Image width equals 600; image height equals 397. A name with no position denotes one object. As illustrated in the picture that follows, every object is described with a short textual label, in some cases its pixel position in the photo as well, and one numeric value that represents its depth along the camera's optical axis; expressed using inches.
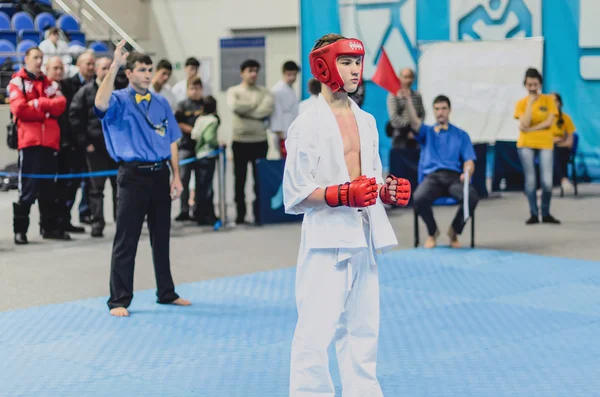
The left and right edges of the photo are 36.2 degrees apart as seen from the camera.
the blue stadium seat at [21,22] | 727.7
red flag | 314.3
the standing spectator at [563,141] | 538.9
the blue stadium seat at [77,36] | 705.6
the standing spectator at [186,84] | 441.4
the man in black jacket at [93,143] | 381.1
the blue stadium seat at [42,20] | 734.6
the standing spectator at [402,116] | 489.7
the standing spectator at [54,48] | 590.6
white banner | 626.8
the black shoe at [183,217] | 447.2
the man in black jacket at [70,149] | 393.4
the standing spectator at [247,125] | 433.1
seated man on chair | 363.3
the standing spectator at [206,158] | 425.4
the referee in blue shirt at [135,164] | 254.8
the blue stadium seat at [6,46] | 664.4
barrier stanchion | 429.7
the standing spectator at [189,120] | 430.0
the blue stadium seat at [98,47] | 703.6
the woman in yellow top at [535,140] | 419.2
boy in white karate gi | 156.9
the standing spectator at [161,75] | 417.7
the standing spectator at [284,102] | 448.1
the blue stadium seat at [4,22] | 729.0
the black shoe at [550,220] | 431.5
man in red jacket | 367.9
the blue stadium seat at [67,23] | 722.8
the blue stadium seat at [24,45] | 671.1
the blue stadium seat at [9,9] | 757.3
